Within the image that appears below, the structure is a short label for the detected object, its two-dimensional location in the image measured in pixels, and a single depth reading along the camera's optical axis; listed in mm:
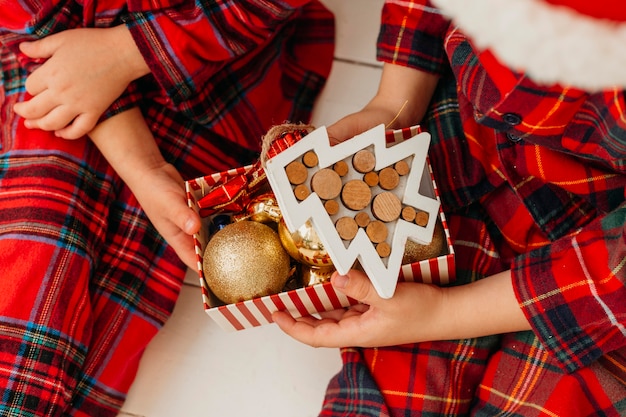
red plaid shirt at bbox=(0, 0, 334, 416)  731
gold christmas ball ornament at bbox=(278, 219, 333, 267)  594
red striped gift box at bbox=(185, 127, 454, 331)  628
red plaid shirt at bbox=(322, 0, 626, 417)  539
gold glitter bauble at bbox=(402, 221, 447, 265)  616
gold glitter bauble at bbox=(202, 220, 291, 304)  607
